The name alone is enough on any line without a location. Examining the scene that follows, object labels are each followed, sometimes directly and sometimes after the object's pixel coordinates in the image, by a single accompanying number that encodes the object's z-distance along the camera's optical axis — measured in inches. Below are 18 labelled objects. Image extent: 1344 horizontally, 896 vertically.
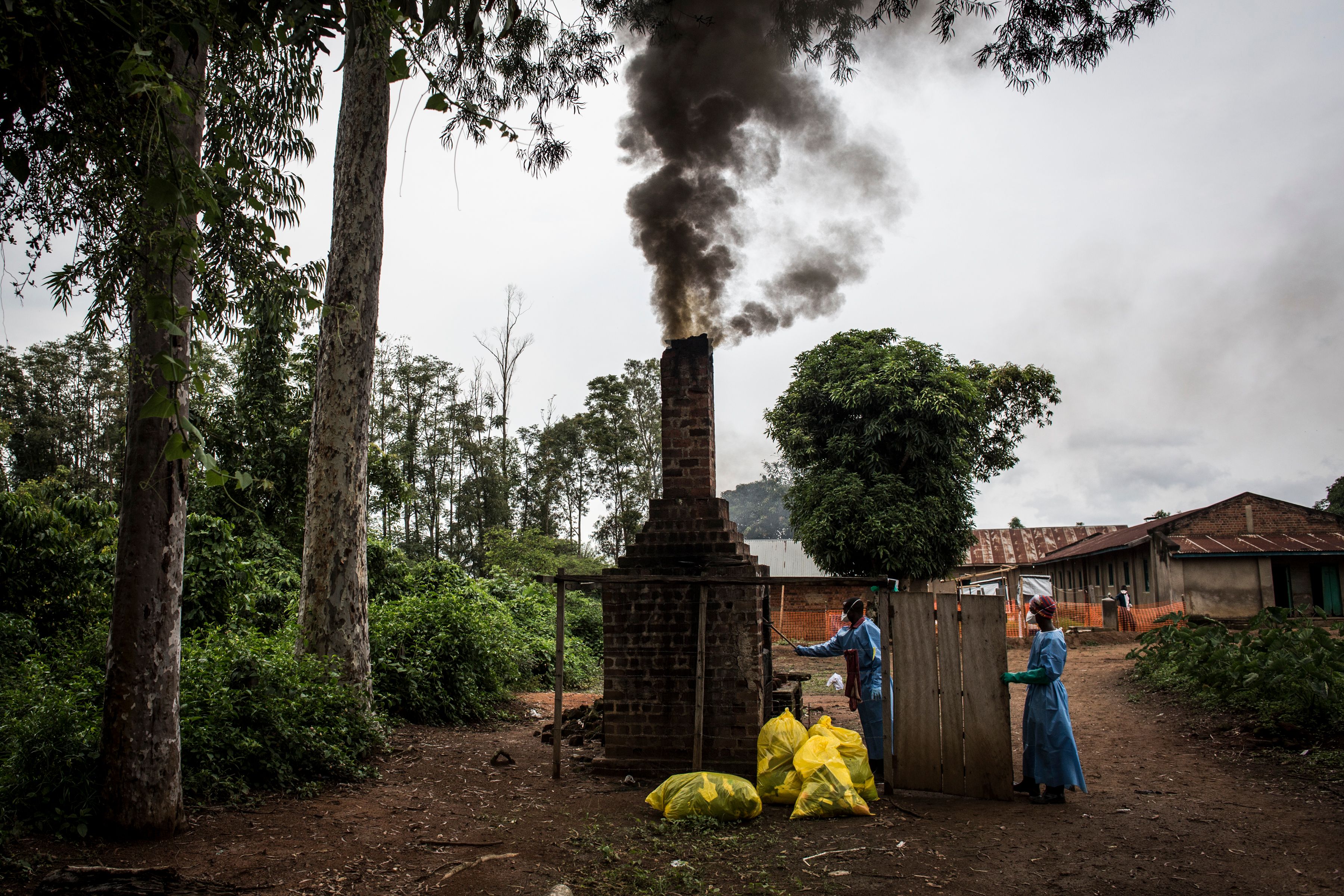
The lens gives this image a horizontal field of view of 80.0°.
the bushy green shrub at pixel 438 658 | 368.8
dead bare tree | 1378.0
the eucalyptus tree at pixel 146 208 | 119.5
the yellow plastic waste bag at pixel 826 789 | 233.3
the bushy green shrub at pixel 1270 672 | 291.0
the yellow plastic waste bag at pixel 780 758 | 245.4
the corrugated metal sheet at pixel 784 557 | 1370.6
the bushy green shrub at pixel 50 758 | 180.9
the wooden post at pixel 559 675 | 277.9
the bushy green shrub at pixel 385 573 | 515.8
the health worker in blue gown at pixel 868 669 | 284.5
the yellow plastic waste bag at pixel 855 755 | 244.5
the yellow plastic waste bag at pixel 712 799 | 226.4
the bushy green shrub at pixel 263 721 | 227.5
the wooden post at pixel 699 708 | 263.3
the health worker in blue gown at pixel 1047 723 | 245.9
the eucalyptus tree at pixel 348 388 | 304.5
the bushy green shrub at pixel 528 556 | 1010.7
